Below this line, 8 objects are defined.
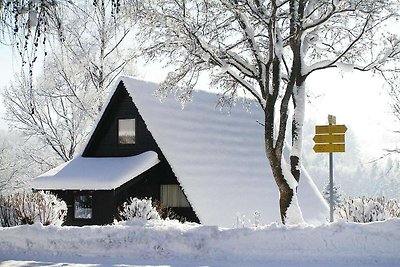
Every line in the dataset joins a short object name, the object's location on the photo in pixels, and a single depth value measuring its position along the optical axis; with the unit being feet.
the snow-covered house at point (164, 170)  78.89
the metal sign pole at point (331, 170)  48.27
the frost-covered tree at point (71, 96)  109.60
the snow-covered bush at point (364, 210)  48.98
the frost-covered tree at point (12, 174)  156.87
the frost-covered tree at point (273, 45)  58.49
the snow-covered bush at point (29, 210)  58.08
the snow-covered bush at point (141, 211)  55.44
